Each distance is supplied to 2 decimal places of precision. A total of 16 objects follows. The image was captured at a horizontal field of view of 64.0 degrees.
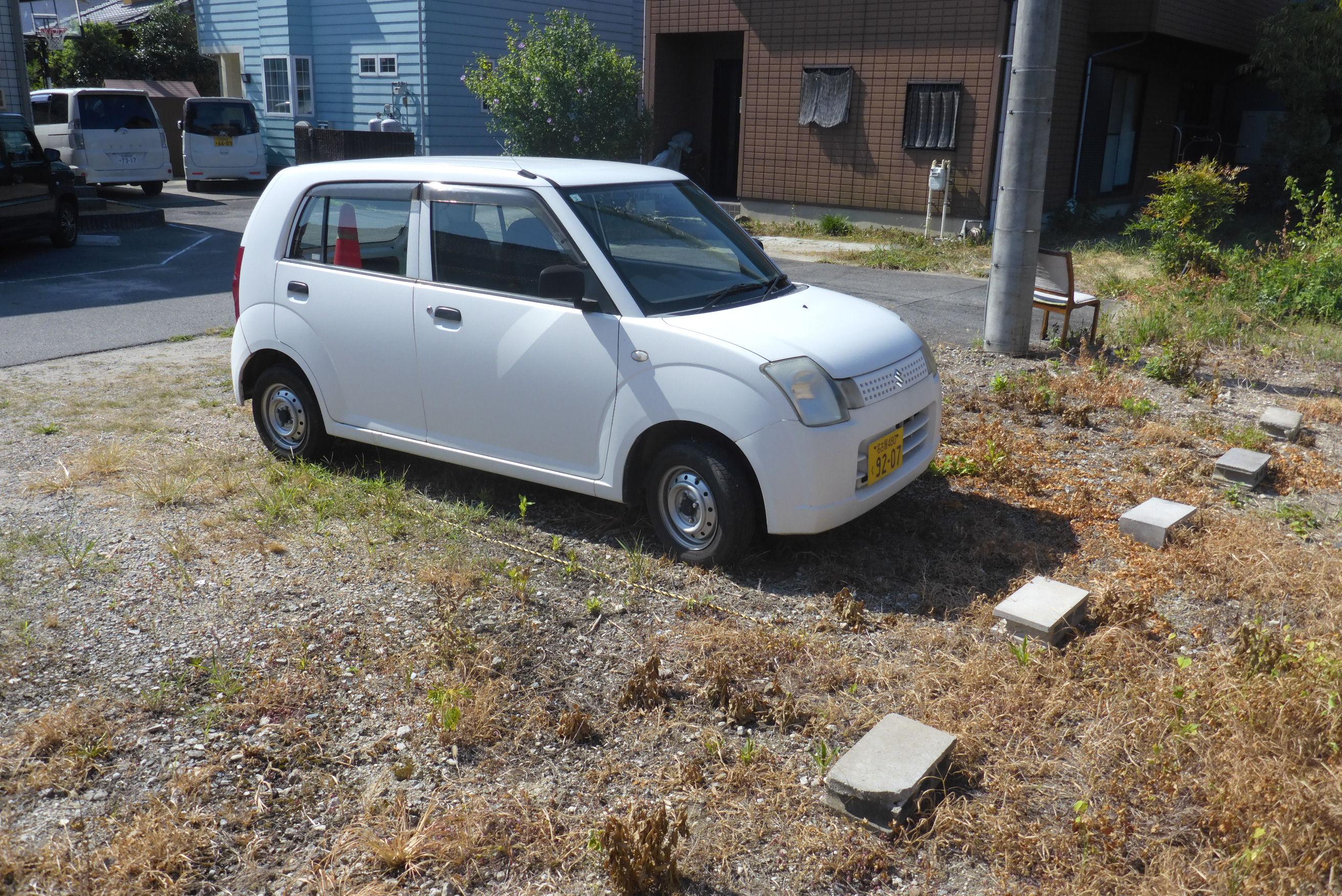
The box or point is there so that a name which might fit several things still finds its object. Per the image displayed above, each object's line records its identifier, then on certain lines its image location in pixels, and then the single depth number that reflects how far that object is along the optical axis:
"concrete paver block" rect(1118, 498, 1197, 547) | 4.86
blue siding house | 20.88
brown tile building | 15.60
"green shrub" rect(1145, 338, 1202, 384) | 7.78
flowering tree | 16.12
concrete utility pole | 8.18
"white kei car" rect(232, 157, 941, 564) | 4.40
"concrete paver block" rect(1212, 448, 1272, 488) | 5.63
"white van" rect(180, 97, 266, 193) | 21.00
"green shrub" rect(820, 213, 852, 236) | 16.69
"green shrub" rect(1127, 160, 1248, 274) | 11.28
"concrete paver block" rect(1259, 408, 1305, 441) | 6.48
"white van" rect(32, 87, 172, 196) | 18.52
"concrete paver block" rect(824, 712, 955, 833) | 3.01
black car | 12.81
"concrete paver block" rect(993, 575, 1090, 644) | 3.94
